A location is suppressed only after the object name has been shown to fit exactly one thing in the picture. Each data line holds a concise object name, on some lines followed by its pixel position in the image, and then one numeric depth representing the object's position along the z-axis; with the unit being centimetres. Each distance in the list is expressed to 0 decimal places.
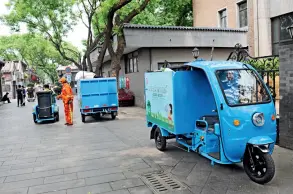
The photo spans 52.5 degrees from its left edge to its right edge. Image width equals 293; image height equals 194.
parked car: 1838
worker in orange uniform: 1206
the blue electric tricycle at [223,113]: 475
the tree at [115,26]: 1440
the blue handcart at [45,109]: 1295
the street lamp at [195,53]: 1264
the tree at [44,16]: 2021
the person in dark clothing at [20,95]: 2304
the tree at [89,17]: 1953
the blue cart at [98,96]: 1249
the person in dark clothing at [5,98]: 2863
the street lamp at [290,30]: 608
